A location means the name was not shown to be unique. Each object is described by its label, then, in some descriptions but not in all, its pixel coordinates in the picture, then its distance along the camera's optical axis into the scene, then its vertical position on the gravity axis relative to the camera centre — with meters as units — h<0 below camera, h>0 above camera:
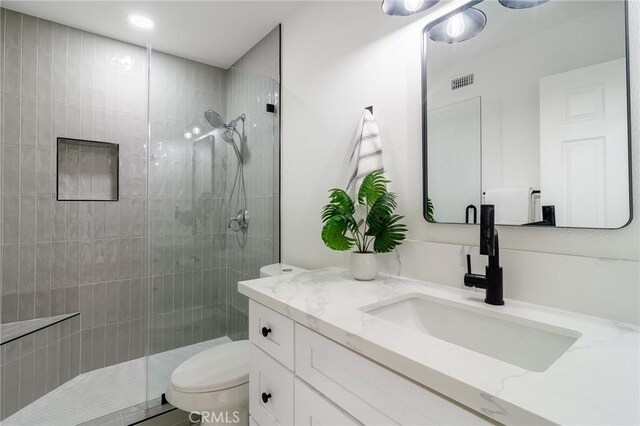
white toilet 1.28 -0.77
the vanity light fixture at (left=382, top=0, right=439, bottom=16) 1.08 +0.78
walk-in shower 1.76 -0.04
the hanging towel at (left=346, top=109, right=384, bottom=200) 1.25 +0.28
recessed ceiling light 1.91 +1.28
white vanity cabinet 0.54 -0.39
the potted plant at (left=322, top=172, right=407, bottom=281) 1.11 -0.04
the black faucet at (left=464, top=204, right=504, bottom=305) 0.83 -0.11
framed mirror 0.75 +0.31
